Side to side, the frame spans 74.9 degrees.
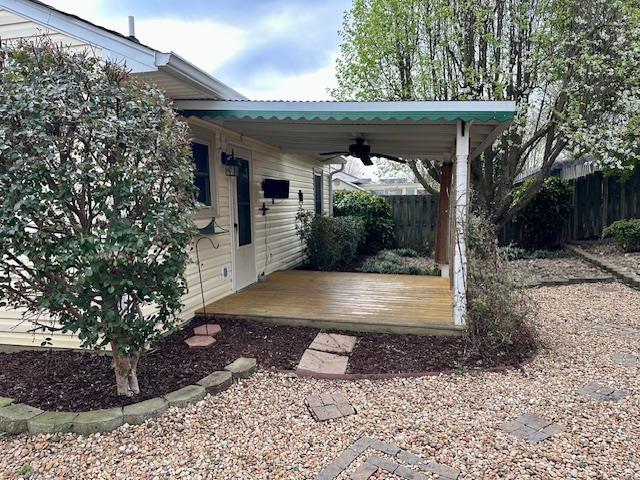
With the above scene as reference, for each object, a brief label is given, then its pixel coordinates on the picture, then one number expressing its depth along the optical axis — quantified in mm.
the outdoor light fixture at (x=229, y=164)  5566
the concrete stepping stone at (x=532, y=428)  2576
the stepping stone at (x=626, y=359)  3747
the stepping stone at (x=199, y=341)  4047
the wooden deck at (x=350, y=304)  4504
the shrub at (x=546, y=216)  10086
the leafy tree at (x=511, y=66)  7137
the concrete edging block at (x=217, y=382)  3152
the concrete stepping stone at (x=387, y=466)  2211
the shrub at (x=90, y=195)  2555
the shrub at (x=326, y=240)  8203
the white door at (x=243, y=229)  5980
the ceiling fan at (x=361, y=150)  5648
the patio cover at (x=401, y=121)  3959
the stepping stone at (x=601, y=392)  3094
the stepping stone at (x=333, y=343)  4023
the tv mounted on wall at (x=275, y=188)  7049
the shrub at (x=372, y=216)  10859
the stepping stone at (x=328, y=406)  2875
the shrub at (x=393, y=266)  7848
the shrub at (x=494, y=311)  3824
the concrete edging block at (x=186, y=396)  2915
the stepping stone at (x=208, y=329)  4391
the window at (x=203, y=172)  5121
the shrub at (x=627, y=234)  8070
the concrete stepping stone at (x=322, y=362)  3619
